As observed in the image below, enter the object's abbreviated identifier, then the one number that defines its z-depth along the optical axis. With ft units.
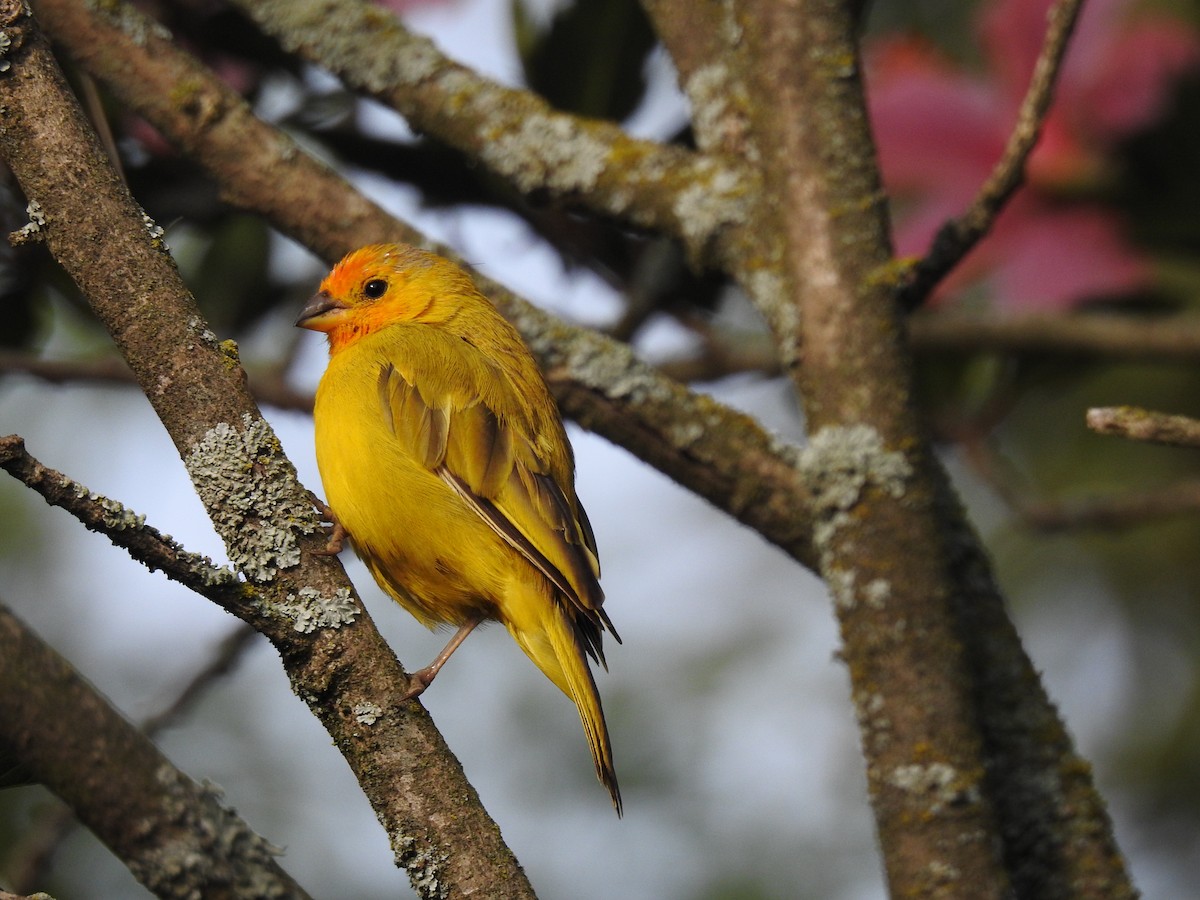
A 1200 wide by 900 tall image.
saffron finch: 18.75
